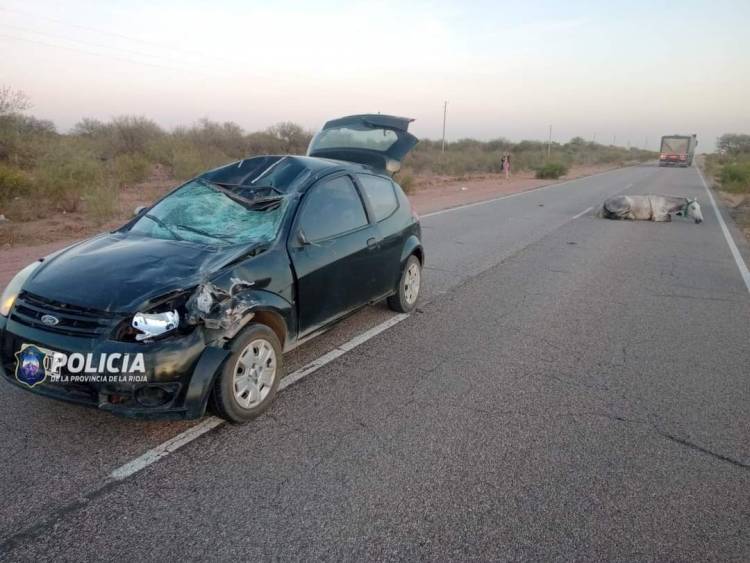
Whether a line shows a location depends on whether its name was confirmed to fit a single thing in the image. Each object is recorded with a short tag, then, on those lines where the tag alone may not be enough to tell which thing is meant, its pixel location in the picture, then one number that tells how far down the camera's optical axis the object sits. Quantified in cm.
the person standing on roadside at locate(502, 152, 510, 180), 3813
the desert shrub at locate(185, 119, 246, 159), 3491
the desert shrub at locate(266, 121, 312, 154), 4050
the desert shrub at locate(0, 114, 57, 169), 1775
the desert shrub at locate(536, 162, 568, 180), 4050
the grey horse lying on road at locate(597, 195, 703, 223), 1564
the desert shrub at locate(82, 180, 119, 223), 1205
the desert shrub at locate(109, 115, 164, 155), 3077
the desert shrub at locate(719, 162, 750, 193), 2854
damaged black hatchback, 321
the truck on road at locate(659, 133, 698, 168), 6638
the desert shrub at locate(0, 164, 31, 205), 1348
